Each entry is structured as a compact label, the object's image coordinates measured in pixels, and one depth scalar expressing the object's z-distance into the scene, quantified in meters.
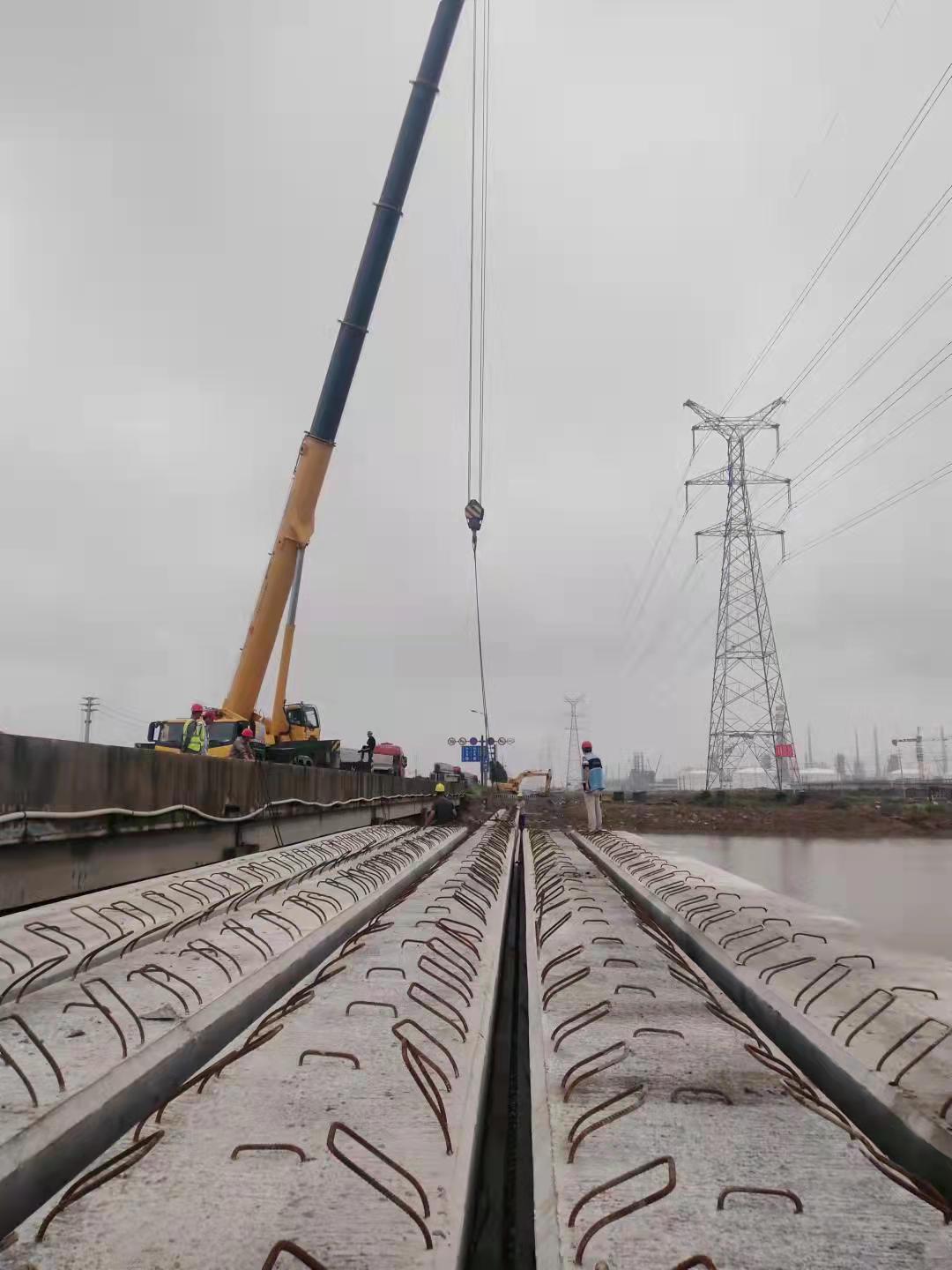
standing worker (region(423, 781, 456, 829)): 16.64
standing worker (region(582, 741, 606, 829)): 12.76
